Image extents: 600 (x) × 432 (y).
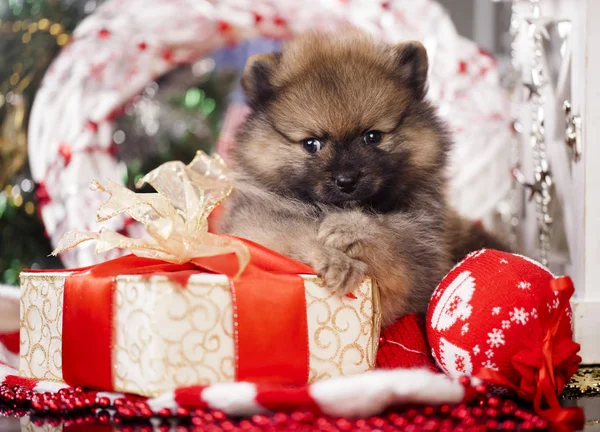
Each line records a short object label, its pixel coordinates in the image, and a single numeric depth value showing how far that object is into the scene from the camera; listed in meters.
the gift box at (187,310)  0.78
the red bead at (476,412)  0.79
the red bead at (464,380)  0.79
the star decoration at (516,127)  1.10
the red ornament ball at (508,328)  0.81
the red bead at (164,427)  0.77
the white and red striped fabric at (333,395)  0.77
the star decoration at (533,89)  1.00
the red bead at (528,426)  0.77
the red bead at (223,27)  1.11
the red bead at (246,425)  0.75
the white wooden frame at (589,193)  0.92
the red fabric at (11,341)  0.95
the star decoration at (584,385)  0.87
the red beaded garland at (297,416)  0.76
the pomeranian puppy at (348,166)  0.84
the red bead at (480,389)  0.80
